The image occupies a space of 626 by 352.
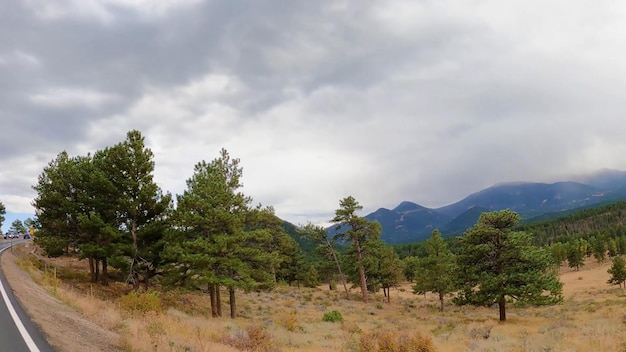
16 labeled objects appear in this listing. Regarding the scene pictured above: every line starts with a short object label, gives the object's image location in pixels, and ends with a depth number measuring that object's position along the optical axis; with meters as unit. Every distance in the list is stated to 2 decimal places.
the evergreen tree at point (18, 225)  143.70
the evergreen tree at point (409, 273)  100.35
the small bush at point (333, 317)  29.34
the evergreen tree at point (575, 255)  95.69
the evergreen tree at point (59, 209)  27.72
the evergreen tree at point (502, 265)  25.56
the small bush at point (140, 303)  18.06
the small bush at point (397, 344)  13.97
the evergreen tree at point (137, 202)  25.36
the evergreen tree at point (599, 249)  99.12
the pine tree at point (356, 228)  42.66
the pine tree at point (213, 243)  23.84
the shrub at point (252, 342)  13.23
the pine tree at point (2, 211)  99.69
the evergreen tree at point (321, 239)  44.69
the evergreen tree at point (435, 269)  41.44
